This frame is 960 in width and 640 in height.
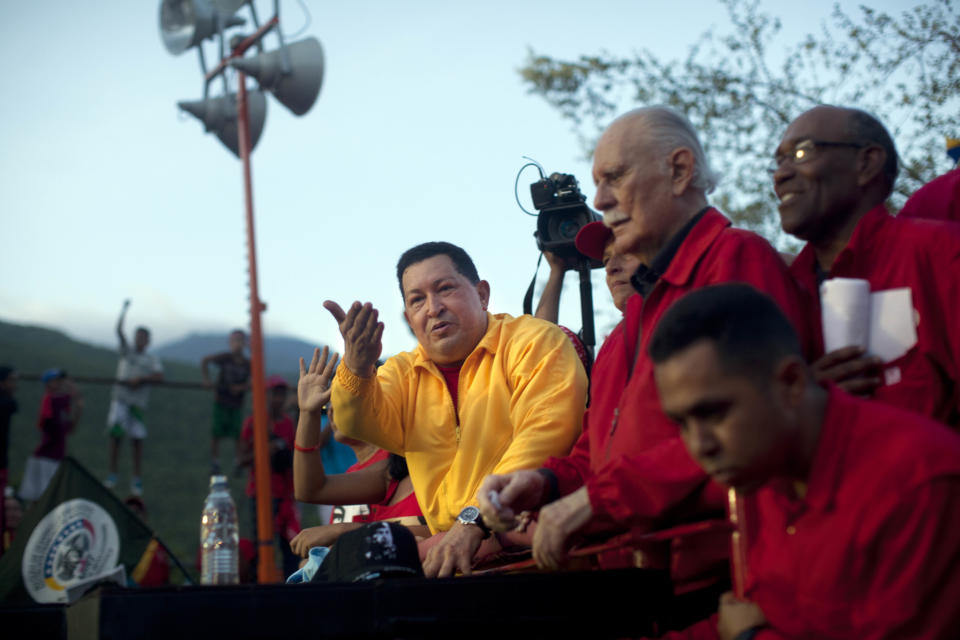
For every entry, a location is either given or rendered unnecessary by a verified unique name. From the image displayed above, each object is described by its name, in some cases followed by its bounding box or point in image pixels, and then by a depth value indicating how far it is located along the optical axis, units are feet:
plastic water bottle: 10.70
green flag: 21.49
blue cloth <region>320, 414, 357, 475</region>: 20.70
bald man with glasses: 8.25
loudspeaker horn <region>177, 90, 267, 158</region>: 43.19
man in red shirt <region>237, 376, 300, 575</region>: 31.06
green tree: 33.12
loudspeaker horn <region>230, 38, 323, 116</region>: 40.98
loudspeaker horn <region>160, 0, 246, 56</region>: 43.45
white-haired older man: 7.93
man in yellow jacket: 11.72
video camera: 15.44
